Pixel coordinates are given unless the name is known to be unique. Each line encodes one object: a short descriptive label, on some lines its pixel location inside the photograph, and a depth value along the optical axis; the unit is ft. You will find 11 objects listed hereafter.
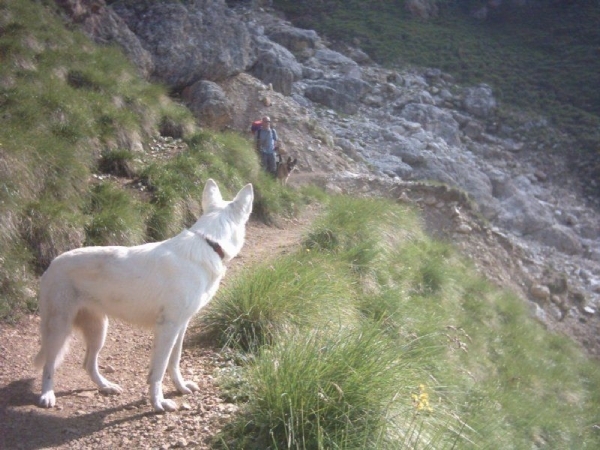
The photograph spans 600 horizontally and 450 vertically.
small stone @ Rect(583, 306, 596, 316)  54.70
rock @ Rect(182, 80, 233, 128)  53.72
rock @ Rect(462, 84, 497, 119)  91.45
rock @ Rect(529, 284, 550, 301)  52.39
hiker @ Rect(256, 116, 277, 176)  46.70
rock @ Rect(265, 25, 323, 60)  91.97
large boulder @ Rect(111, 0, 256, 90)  52.65
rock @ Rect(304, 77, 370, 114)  79.35
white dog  13.87
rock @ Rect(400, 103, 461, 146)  80.89
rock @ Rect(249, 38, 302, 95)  72.28
